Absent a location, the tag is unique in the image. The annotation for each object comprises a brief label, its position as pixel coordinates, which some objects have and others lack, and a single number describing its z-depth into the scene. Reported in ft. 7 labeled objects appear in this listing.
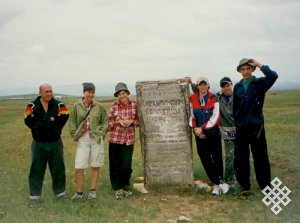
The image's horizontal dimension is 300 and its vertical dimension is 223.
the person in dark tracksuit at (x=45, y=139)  26.68
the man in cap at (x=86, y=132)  27.12
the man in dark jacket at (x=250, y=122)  25.59
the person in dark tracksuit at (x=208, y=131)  27.48
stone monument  29.55
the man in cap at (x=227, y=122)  28.04
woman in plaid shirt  28.27
